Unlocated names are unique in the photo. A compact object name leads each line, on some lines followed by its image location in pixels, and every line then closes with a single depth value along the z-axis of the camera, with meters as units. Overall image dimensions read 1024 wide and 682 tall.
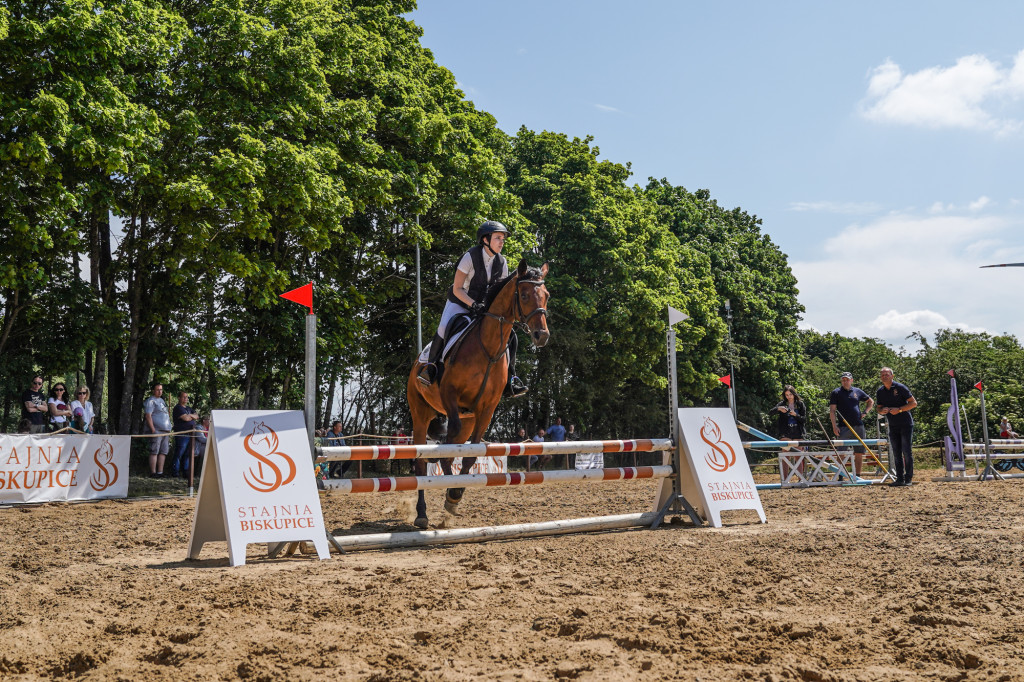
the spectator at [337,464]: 18.92
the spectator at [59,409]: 14.84
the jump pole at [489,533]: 6.79
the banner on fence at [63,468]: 12.72
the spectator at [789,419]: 16.69
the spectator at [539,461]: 25.66
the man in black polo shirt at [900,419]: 14.12
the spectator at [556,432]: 25.38
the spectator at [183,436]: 16.73
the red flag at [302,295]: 6.75
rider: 8.61
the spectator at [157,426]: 16.34
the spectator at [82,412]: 15.23
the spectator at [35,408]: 14.60
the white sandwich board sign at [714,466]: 8.17
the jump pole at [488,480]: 6.69
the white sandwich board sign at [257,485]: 6.14
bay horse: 8.27
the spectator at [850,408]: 15.92
